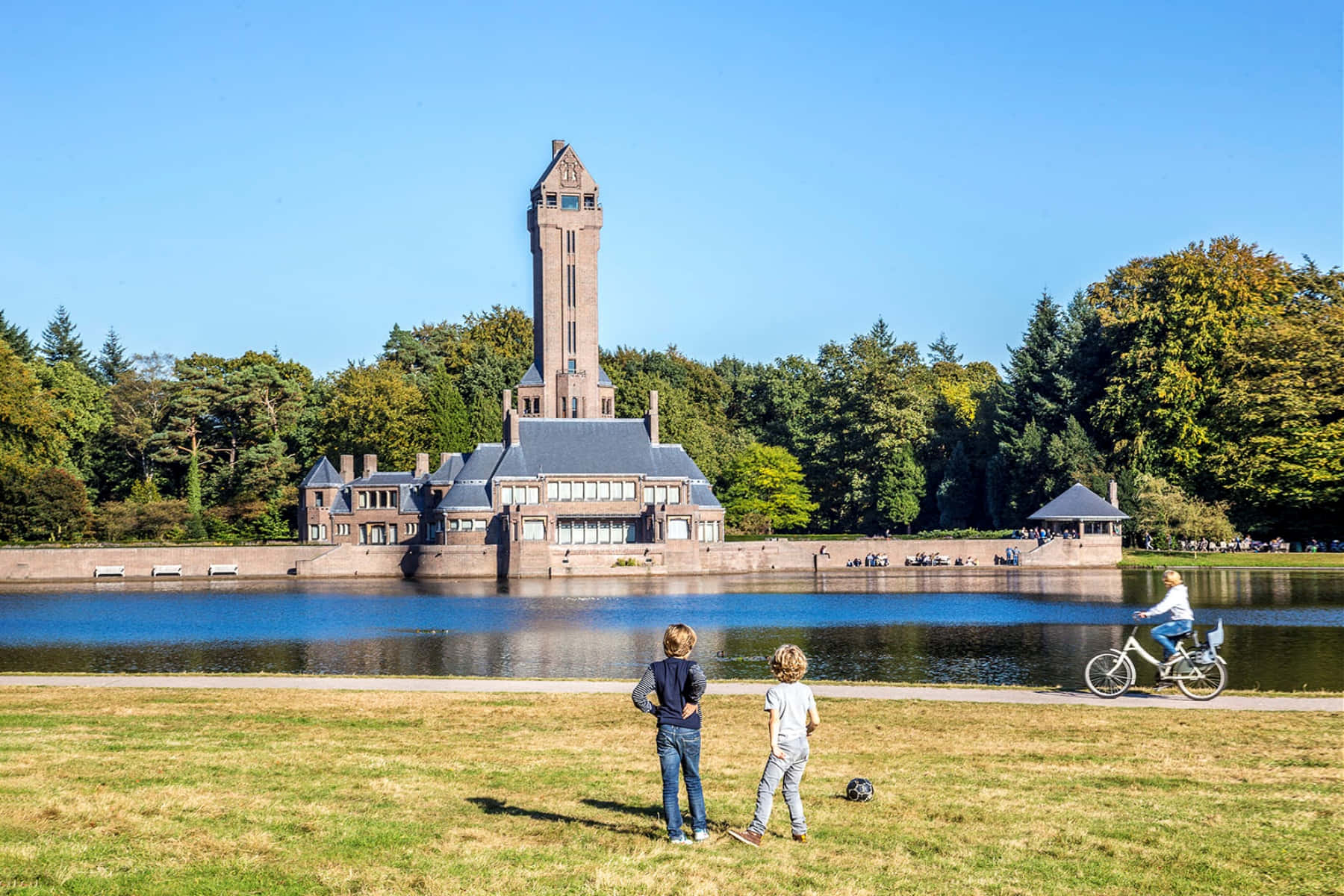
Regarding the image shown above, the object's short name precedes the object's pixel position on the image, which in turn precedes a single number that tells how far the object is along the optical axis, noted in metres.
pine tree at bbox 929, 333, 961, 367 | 159.75
